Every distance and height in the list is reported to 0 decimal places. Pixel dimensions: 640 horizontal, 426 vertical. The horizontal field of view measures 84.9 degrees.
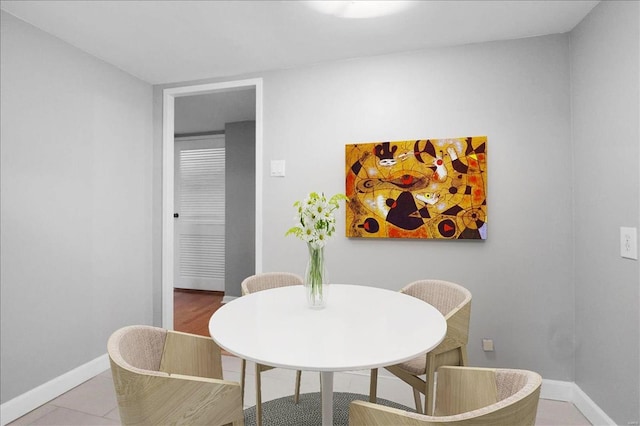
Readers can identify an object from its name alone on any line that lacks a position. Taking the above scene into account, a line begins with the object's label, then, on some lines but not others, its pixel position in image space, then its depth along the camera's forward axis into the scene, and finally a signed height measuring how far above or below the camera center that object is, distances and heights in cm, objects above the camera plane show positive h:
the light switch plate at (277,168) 289 +41
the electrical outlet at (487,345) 246 -91
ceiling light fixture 202 +124
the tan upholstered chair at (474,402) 81 -51
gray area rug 210 -122
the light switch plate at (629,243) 172 -14
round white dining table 106 -42
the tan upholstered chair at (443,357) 163 -69
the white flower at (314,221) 152 -2
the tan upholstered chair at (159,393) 107 -56
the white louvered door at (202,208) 529 +15
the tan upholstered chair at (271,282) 222 -43
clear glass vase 156 -28
